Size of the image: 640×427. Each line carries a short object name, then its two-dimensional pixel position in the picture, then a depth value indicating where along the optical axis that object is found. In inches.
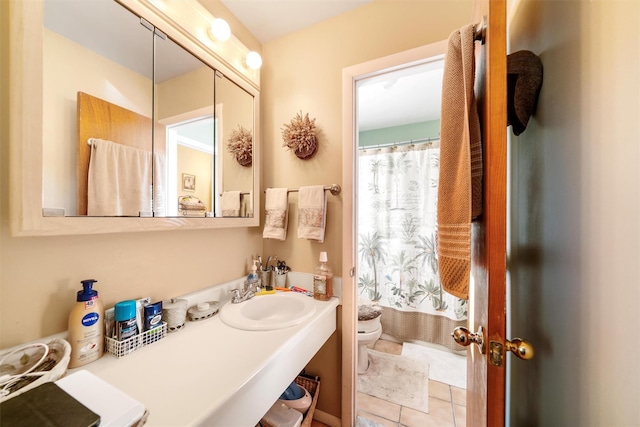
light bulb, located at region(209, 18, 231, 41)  42.3
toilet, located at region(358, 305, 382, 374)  69.1
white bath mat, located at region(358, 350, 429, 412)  62.0
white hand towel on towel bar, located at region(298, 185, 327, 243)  49.5
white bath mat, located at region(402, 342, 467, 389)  69.6
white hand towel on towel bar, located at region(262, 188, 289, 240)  53.6
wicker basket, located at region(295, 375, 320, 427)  46.5
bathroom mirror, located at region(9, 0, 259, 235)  23.0
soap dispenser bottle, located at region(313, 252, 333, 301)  48.3
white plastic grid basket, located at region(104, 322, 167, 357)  28.8
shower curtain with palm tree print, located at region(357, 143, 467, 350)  85.0
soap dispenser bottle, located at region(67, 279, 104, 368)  26.6
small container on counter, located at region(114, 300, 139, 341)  29.2
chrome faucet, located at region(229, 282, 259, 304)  45.4
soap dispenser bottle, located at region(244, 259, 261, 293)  50.2
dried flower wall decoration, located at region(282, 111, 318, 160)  51.3
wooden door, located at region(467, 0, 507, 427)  18.1
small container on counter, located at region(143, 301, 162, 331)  32.2
